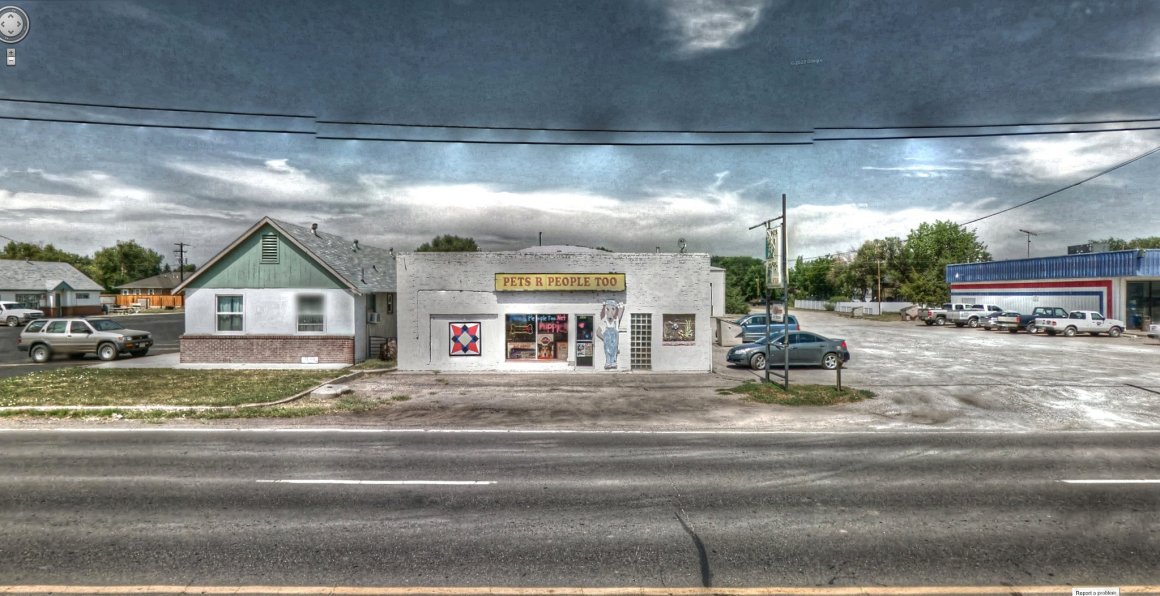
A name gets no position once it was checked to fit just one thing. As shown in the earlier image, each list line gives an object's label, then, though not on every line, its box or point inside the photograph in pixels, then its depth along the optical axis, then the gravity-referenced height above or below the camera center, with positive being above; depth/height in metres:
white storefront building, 21.36 -0.67
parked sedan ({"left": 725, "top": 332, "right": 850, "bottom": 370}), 22.42 -2.43
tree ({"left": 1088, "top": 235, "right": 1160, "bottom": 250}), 118.83 +11.24
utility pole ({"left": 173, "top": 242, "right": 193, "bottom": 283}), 88.25 +7.26
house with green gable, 23.50 -0.29
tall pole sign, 17.30 +1.19
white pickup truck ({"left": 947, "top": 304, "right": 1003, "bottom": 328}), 44.40 -1.72
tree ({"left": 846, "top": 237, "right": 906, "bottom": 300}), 80.81 +4.46
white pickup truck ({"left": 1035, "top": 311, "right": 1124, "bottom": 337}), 36.94 -2.18
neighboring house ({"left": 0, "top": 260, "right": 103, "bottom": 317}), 53.31 +1.21
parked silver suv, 24.89 -1.84
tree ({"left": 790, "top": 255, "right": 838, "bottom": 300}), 102.97 +2.99
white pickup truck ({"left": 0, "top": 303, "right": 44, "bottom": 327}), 45.62 -1.22
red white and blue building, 40.34 +0.78
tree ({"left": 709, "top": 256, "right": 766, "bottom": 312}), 62.33 +3.69
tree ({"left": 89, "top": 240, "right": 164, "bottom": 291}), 104.62 +7.10
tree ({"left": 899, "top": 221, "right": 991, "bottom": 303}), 79.75 +7.12
